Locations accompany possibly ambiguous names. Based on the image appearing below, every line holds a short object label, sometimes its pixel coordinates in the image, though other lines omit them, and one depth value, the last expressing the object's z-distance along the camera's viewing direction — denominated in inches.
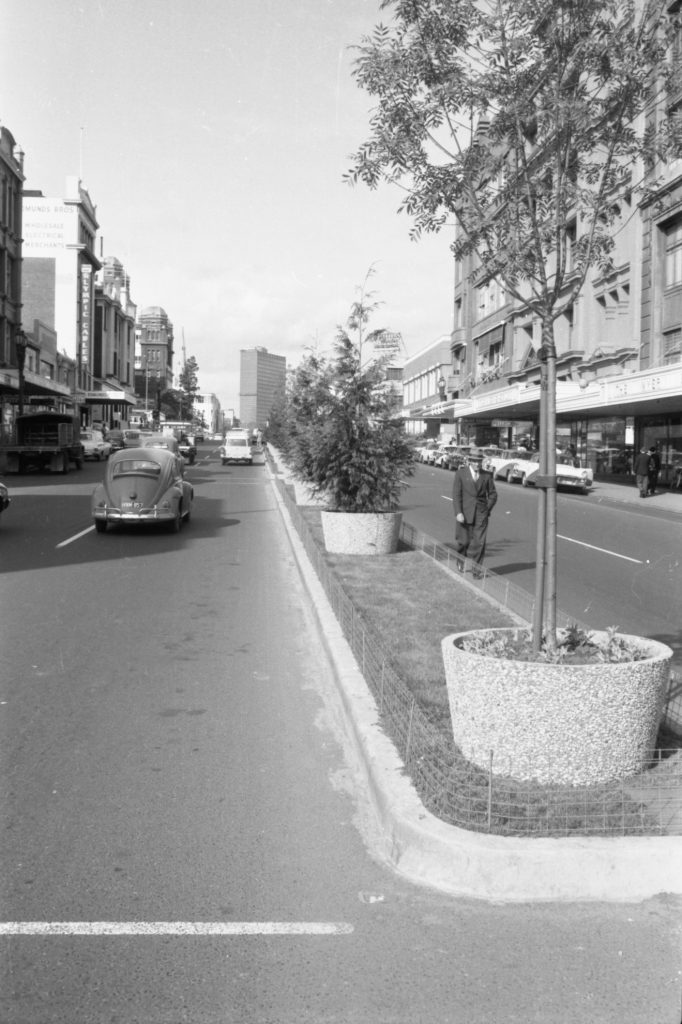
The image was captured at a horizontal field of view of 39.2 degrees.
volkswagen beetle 701.3
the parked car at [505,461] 1565.0
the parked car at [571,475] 1337.4
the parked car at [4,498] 675.4
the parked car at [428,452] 2333.9
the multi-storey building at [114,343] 4281.5
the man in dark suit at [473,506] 526.0
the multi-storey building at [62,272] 3708.2
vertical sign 3779.5
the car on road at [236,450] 2133.4
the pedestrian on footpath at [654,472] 1308.9
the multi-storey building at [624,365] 1359.5
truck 1467.8
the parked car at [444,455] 2073.1
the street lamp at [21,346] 1547.7
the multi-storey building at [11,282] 2178.9
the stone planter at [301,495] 902.2
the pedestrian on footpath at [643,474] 1254.3
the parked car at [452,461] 1743.4
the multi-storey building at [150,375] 6332.7
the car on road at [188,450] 2117.6
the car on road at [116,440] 2253.9
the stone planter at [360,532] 557.9
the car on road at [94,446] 2084.2
